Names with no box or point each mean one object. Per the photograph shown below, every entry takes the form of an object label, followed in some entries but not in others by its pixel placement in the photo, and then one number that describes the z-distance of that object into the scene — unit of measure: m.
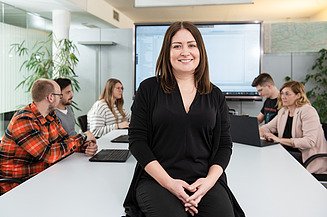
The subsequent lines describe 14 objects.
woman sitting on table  1.36
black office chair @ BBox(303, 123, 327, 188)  2.64
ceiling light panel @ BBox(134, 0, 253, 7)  4.67
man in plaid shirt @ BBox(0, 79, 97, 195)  2.05
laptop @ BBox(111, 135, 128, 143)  2.85
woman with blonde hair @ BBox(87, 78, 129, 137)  3.77
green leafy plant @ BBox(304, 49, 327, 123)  4.61
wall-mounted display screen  4.70
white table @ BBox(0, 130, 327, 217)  1.35
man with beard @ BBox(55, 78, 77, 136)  3.07
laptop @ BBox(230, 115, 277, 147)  2.68
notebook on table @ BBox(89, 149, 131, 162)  2.16
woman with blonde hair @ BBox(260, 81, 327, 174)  2.81
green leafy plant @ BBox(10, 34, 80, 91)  5.12
